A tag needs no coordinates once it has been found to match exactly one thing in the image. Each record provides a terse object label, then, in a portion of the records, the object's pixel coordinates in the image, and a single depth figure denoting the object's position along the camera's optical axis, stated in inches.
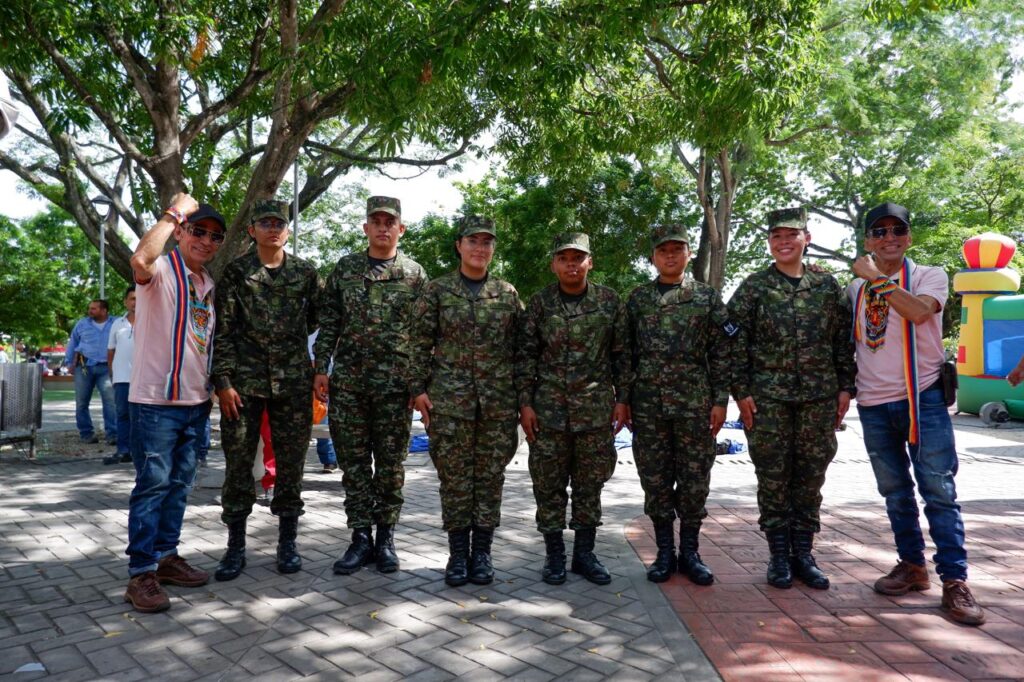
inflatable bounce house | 542.9
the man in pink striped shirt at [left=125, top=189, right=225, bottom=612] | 152.1
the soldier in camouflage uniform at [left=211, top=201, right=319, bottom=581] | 169.2
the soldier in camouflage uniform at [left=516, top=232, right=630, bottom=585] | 168.6
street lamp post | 380.8
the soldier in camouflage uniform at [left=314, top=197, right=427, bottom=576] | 174.1
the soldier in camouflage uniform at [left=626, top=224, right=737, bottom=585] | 167.8
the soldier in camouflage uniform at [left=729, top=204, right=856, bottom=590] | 164.7
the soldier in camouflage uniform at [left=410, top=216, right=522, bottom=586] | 169.3
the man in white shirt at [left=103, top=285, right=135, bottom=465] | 328.5
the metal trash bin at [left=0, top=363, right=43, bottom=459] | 327.6
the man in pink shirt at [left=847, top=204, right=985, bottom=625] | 153.5
